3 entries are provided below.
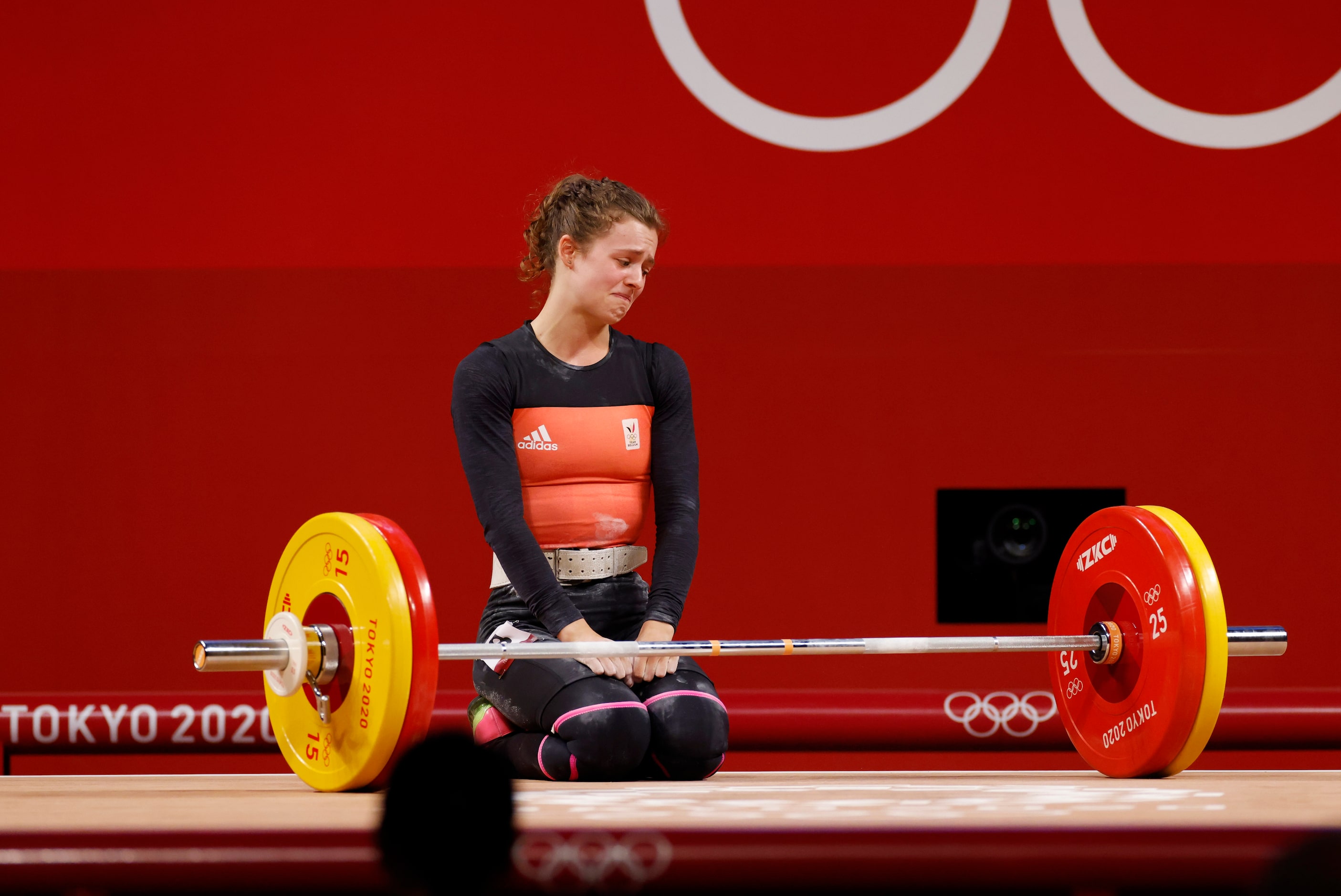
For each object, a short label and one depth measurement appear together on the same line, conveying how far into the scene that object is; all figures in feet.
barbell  55.01
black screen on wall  59.99
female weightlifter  56.08
